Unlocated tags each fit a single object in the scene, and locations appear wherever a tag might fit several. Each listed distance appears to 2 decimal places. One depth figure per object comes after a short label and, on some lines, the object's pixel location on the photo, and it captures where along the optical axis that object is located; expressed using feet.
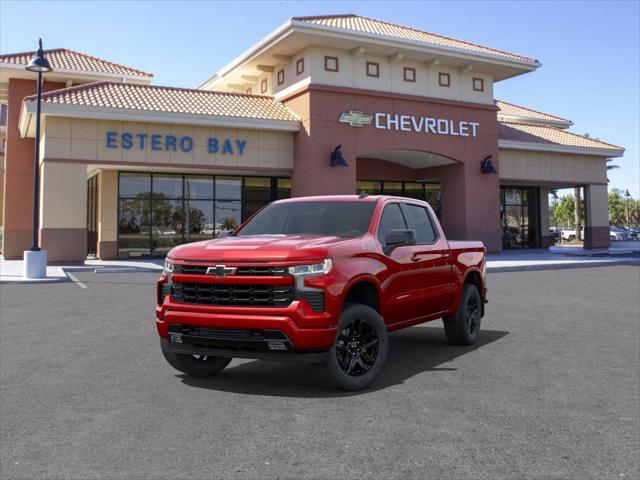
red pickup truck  17.38
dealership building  76.02
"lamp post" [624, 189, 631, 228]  341.35
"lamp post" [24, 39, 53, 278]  57.21
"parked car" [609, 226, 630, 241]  169.39
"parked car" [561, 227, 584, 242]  204.21
